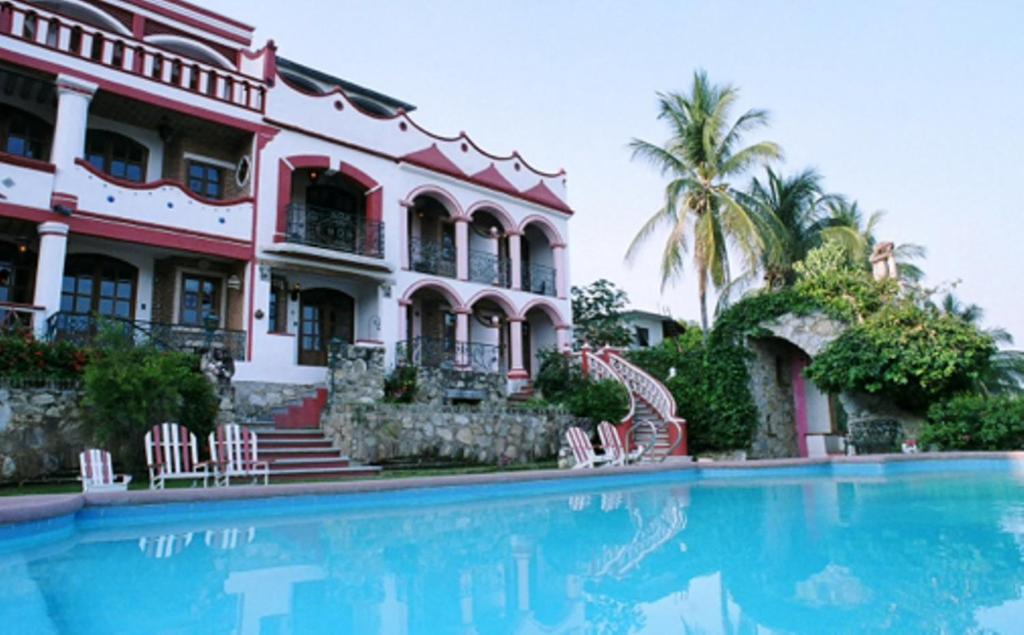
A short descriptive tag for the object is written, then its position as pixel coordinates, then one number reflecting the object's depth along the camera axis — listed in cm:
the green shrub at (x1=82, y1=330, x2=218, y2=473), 838
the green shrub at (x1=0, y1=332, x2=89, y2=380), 882
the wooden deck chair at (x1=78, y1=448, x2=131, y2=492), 724
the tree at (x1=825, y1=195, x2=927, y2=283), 2288
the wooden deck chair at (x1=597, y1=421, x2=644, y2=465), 1236
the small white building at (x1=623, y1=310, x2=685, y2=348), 2602
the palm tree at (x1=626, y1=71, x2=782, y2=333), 1900
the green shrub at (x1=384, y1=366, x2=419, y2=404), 1321
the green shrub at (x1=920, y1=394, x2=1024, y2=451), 1341
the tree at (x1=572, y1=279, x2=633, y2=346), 2055
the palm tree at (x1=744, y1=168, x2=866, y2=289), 2105
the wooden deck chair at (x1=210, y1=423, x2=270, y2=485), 857
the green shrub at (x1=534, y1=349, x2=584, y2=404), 1537
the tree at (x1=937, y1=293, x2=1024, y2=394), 2572
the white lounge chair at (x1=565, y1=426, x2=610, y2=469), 1188
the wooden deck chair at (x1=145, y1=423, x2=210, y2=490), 805
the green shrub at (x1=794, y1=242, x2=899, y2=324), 1590
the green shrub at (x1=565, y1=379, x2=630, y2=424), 1423
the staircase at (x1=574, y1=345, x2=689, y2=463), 1432
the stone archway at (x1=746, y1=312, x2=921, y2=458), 1600
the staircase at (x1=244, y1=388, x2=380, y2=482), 1001
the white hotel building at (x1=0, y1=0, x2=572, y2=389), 1182
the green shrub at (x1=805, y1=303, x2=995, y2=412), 1430
